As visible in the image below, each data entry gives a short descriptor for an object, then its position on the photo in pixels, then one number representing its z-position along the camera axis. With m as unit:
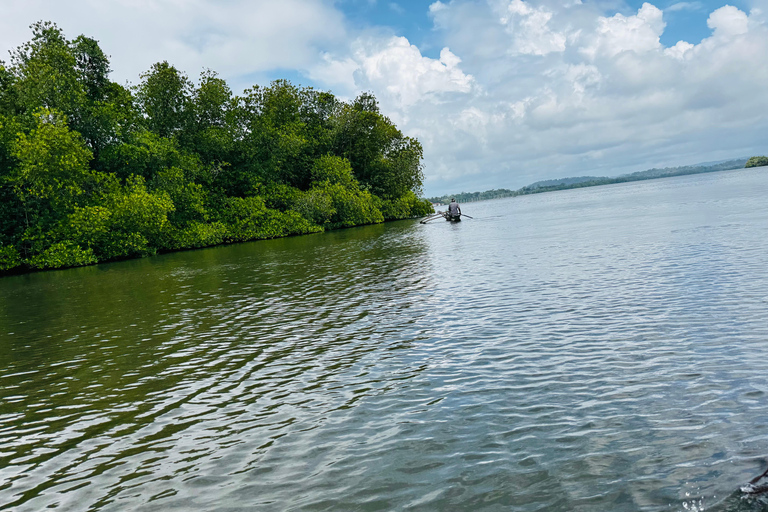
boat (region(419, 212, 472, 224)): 71.19
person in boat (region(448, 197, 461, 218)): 71.69
